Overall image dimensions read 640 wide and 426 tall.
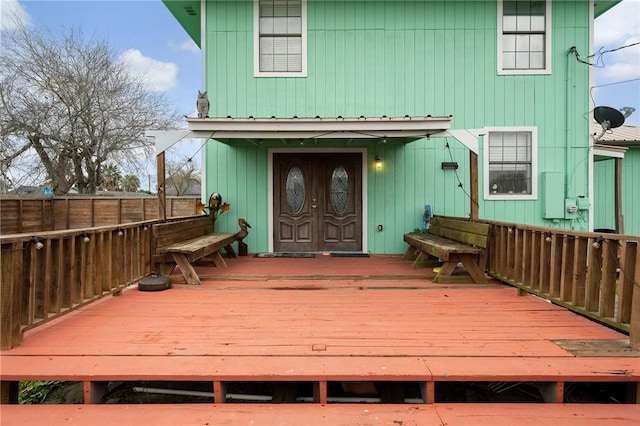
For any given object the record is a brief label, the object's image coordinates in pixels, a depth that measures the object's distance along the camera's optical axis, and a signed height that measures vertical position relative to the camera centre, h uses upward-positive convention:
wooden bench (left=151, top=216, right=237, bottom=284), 4.74 -0.52
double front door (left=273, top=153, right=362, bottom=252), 7.54 +0.08
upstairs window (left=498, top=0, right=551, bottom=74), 7.33 +3.36
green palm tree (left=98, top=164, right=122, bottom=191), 17.09 +1.50
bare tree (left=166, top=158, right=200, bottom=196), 25.36 +2.18
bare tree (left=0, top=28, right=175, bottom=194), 14.14 +3.92
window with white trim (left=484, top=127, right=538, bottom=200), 7.38 +0.85
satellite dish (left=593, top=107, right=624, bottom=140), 7.05 +1.75
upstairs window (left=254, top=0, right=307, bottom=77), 7.34 +3.34
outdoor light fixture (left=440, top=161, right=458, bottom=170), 7.34 +0.85
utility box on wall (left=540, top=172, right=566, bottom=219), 7.26 +0.29
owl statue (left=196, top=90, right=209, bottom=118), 6.00 +1.65
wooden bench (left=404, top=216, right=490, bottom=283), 4.83 -0.54
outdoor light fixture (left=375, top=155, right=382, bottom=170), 7.40 +0.91
